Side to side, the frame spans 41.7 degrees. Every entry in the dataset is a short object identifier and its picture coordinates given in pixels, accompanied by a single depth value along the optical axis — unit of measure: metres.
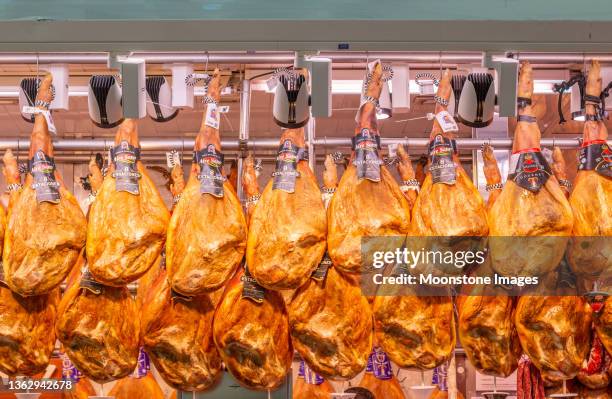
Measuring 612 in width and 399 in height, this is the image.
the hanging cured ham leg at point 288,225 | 3.30
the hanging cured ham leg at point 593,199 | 3.36
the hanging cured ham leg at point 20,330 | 3.56
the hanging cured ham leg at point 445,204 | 3.27
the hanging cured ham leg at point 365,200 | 3.31
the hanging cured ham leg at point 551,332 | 3.44
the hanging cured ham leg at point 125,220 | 3.30
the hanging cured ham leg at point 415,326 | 3.44
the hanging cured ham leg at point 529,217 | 3.28
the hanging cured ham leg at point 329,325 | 3.43
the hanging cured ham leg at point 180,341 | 3.54
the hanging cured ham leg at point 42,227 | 3.33
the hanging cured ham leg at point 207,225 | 3.28
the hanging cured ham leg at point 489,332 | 3.53
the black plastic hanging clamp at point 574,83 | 3.51
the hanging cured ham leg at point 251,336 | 3.45
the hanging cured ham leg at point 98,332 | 3.49
